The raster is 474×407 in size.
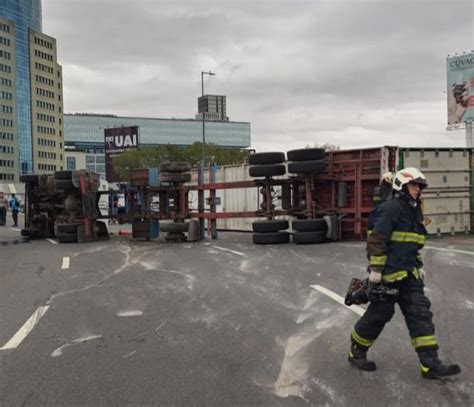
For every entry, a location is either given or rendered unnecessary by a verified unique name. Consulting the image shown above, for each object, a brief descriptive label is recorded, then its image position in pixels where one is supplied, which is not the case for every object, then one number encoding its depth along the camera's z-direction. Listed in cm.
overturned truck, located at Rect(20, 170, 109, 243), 1748
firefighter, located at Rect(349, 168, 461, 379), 471
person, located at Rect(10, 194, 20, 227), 3048
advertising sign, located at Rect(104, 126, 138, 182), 6675
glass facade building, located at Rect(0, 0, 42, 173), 12850
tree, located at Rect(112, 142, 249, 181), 6144
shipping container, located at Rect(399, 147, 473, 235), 1576
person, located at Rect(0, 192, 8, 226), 3161
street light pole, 4581
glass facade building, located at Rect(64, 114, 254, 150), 14950
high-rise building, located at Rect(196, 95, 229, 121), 18529
